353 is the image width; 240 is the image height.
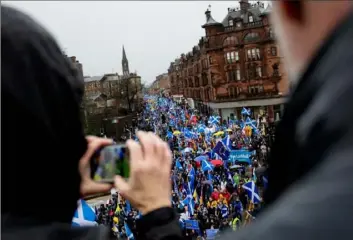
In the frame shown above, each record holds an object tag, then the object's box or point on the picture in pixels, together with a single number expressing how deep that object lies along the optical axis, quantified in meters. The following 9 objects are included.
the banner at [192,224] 12.99
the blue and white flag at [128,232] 12.25
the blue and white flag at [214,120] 34.60
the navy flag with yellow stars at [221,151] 21.97
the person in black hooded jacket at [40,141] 1.15
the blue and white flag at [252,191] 13.68
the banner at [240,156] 19.38
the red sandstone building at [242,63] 53.31
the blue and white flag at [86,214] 8.96
